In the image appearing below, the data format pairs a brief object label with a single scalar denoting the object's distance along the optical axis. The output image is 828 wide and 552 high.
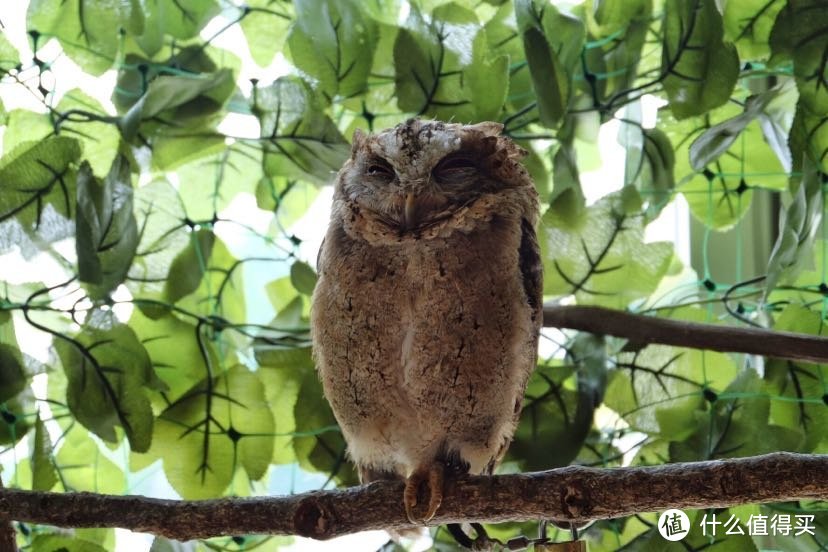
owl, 2.11
